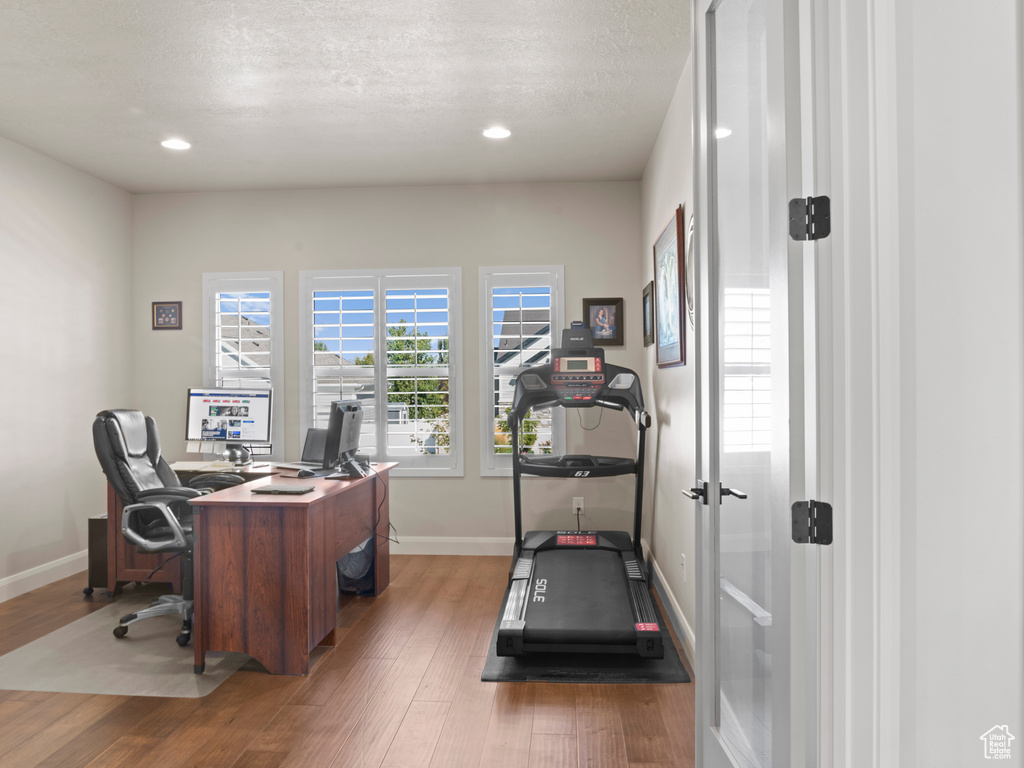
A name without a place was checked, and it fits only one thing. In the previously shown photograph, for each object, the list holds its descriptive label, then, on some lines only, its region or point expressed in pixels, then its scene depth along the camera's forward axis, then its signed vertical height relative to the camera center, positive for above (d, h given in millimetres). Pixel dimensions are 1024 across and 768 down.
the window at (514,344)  4789 +366
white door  1291 +5
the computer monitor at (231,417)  4609 -161
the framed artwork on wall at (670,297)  3143 +510
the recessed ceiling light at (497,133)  3748 +1534
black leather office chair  3182 -528
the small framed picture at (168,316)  4996 +607
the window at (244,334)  4930 +467
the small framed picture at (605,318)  4762 +553
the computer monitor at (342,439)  3496 -248
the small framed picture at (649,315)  4109 +513
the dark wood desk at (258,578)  2781 -793
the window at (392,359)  4840 +265
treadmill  2898 -995
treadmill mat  2777 -1222
